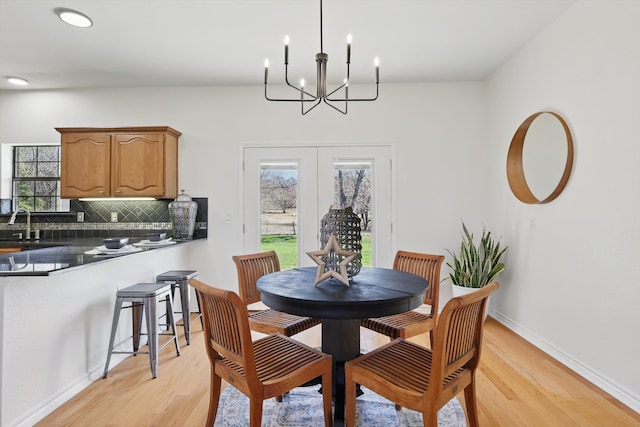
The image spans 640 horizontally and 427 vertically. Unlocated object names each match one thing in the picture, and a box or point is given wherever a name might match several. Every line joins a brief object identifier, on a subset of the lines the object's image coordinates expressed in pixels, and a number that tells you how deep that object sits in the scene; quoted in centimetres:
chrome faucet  388
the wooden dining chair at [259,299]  219
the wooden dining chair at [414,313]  216
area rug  188
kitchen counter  178
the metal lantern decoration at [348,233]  198
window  417
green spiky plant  330
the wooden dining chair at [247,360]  140
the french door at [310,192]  398
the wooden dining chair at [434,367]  132
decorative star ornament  184
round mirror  266
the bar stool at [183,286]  301
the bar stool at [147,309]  242
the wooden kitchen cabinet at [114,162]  374
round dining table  158
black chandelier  202
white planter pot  329
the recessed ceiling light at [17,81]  377
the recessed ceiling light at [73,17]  255
